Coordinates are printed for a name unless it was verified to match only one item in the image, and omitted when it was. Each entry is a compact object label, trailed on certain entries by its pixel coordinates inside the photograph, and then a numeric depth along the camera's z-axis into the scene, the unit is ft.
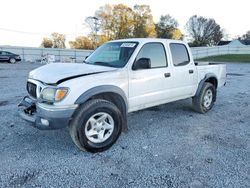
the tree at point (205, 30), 239.71
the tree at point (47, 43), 227.40
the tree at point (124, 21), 189.06
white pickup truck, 11.28
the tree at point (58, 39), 227.26
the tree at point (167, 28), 202.80
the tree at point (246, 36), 277.85
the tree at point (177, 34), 201.71
